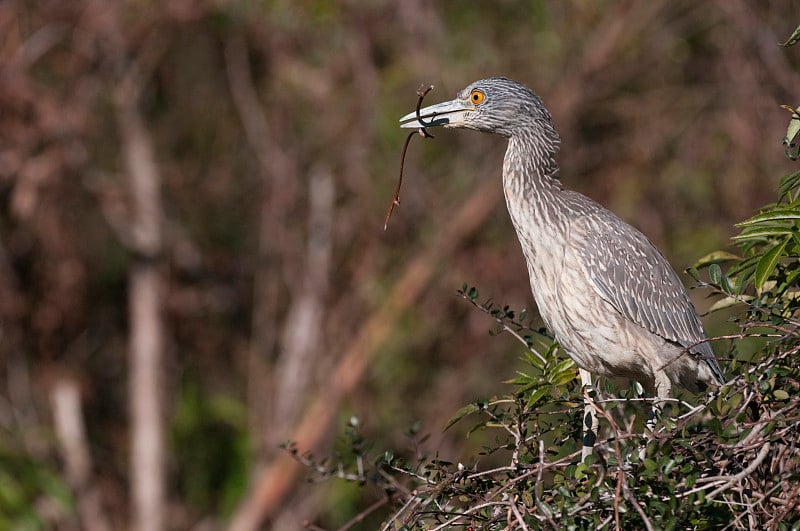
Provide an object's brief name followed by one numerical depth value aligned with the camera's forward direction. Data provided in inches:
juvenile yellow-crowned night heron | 339.3
